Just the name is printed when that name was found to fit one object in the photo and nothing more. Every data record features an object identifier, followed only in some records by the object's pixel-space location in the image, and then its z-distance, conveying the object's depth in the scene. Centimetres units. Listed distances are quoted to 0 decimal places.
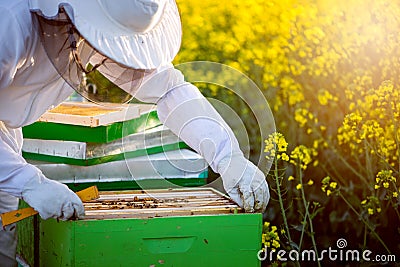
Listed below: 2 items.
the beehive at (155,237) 467
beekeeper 449
